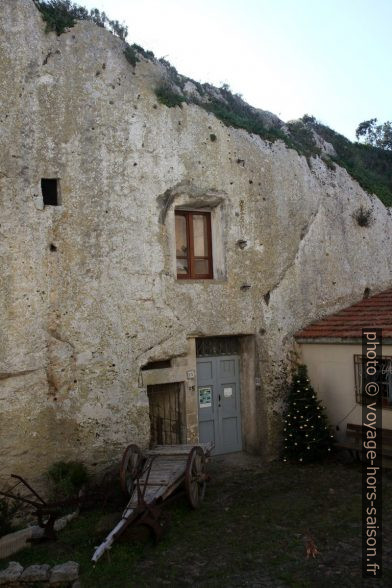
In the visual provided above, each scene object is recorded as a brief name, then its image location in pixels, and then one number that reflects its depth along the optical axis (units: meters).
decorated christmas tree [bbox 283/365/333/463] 10.66
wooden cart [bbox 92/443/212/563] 6.82
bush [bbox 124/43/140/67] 10.12
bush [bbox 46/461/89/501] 8.62
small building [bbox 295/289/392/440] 10.24
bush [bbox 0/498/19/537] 7.75
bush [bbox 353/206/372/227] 13.26
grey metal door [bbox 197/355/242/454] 11.02
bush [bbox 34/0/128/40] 9.41
